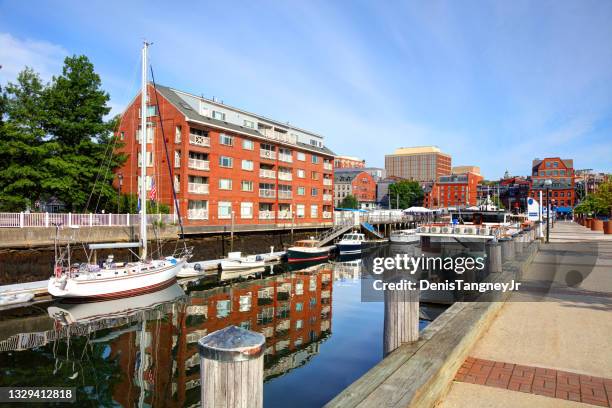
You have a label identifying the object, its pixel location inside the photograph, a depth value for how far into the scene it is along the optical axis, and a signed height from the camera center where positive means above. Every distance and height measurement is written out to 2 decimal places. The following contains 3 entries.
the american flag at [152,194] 29.43 +1.49
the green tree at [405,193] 131.88 +6.32
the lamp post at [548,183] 30.22 +2.14
